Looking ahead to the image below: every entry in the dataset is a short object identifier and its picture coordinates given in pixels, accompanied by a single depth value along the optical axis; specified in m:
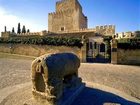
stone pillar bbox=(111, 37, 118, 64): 10.63
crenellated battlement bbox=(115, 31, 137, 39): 15.40
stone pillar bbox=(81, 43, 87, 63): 11.07
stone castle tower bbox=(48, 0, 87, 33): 20.87
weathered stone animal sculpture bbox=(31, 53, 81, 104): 3.11
